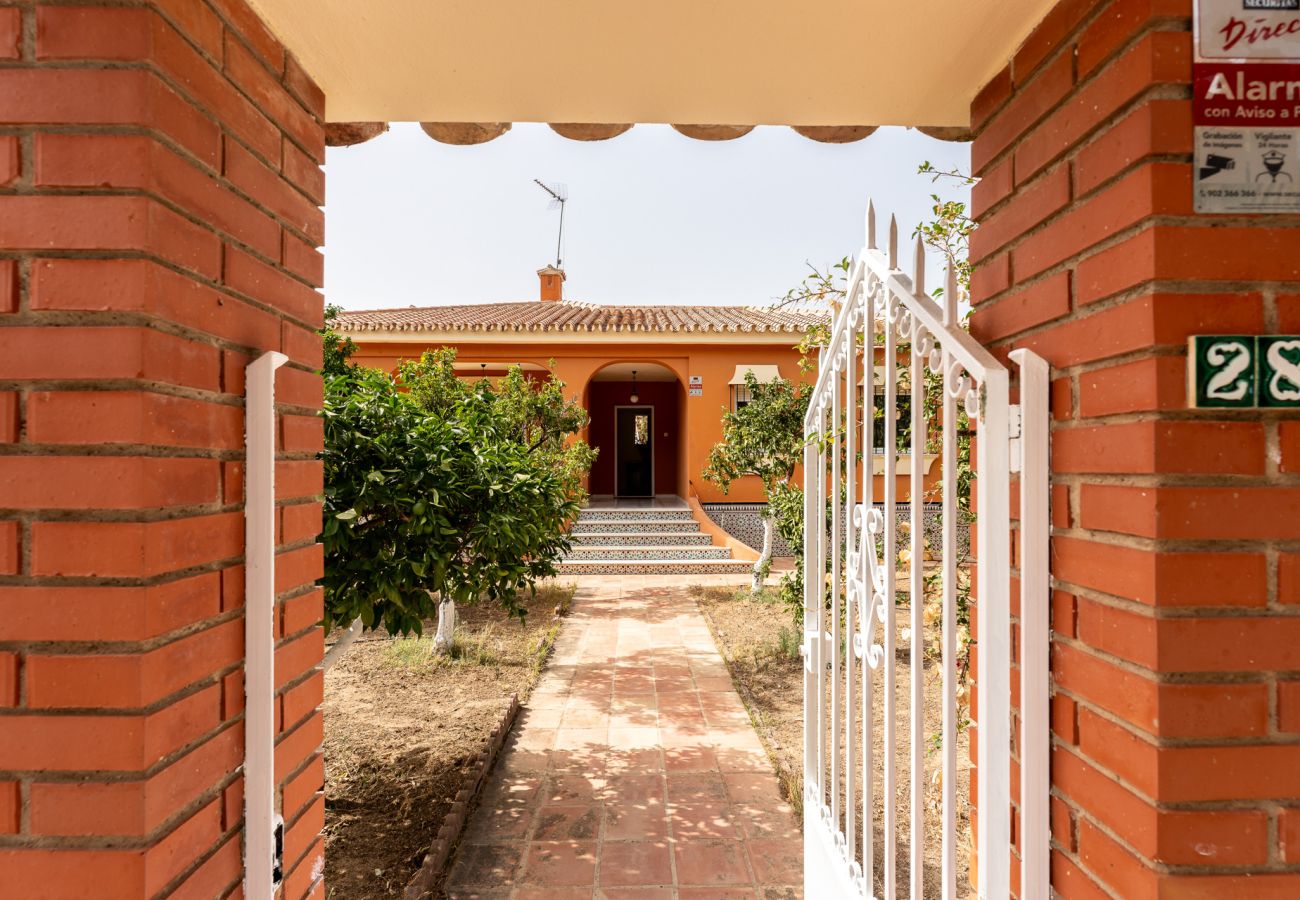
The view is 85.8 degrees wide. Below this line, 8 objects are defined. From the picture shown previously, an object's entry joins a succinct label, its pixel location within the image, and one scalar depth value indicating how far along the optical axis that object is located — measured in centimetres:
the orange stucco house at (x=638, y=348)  1372
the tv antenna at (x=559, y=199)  2122
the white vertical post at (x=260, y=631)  127
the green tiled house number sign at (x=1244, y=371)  96
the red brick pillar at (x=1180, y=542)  98
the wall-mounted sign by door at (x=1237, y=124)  99
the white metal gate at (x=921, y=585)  123
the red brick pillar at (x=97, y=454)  100
